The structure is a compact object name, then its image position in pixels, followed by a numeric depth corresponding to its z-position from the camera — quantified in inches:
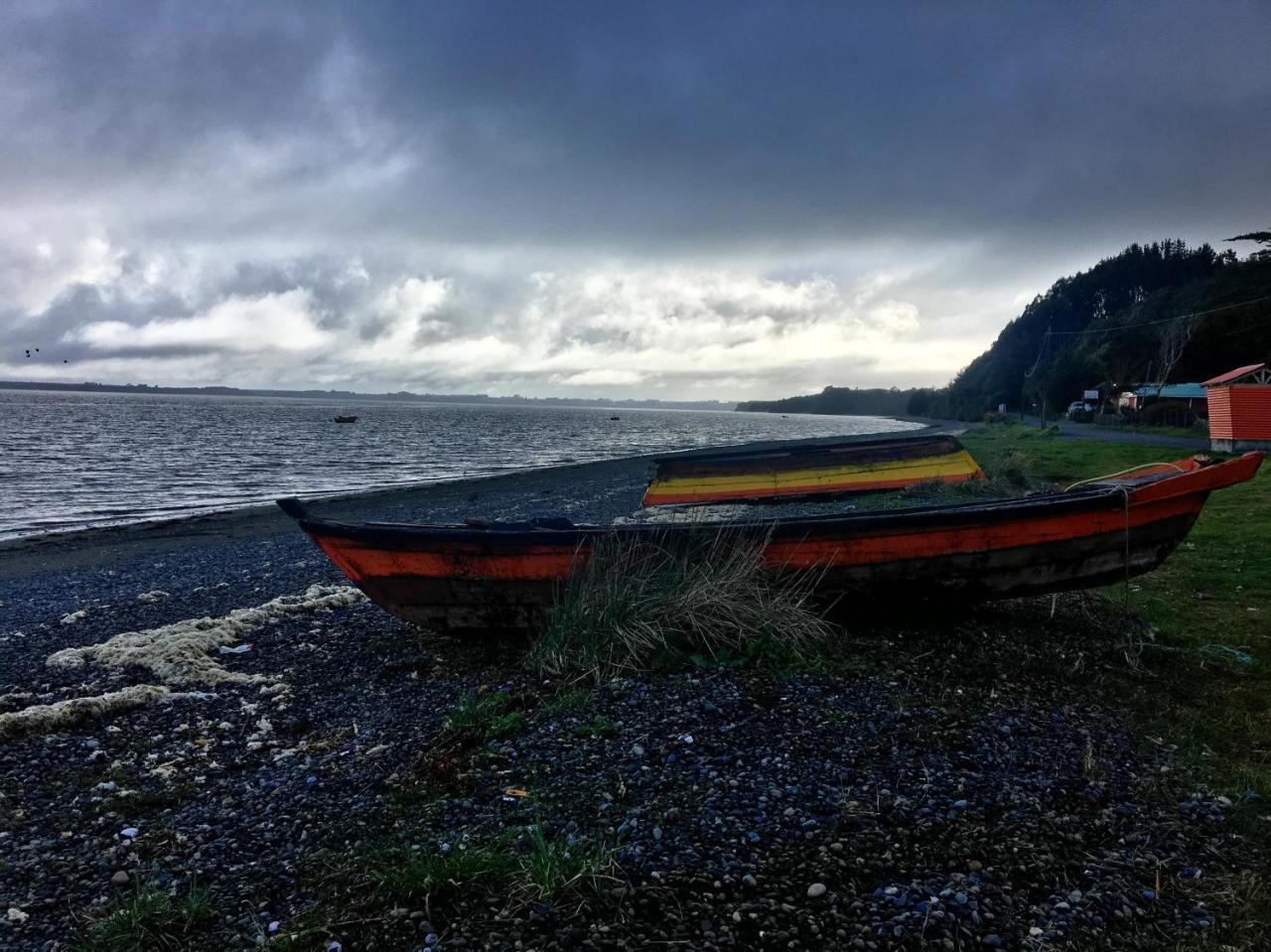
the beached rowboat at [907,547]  312.3
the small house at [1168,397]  1797.5
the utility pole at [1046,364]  2687.5
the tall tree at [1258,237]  1936.5
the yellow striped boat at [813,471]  806.5
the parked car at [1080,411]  2366.8
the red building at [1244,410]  1072.2
